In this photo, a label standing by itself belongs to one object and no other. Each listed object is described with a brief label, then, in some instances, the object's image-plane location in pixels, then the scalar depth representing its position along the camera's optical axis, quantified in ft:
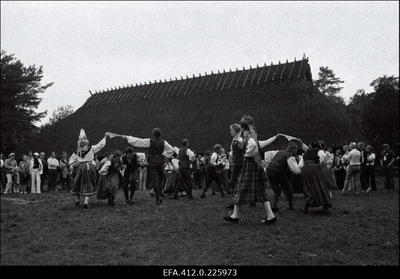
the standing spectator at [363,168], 49.67
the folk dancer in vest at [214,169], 41.11
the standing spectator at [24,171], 60.23
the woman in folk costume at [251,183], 24.22
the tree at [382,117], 108.88
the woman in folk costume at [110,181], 35.14
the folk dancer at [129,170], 36.01
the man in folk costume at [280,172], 30.32
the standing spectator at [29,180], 60.10
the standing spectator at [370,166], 50.36
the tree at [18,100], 112.06
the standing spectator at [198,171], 66.49
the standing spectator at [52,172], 62.35
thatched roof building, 89.35
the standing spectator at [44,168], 63.62
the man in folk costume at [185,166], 40.78
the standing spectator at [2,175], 59.57
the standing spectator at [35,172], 58.06
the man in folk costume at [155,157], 35.24
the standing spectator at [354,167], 45.27
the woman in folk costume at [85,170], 34.68
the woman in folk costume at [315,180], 28.48
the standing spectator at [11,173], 58.06
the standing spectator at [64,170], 64.18
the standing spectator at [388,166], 51.87
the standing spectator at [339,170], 55.67
